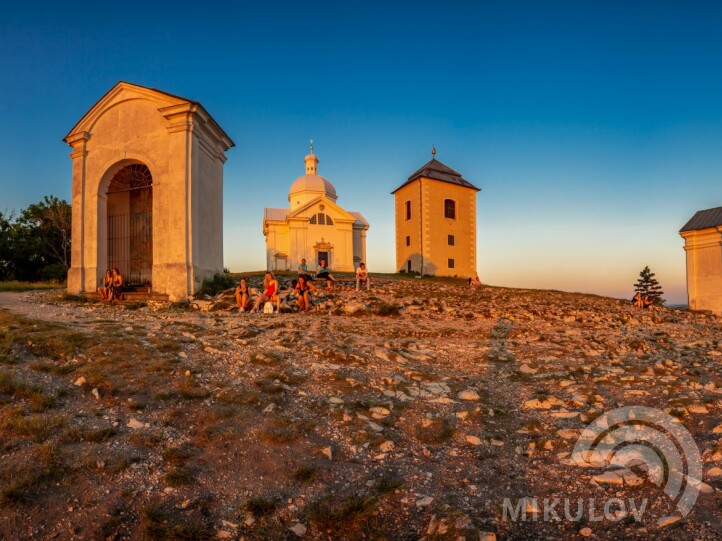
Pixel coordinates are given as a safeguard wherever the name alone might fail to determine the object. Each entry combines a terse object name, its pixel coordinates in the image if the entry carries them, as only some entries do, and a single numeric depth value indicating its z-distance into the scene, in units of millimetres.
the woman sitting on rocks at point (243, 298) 15070
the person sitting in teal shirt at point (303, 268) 28225
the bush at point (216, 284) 17656
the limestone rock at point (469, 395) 7098
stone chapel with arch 17078
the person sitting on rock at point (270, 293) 15086
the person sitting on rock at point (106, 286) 16719
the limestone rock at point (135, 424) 5629
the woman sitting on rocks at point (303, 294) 15602
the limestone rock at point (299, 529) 4051
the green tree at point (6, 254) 32062
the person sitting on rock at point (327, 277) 19225
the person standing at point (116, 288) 16656
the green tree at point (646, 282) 66438
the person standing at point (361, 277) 19720
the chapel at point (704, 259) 29016
